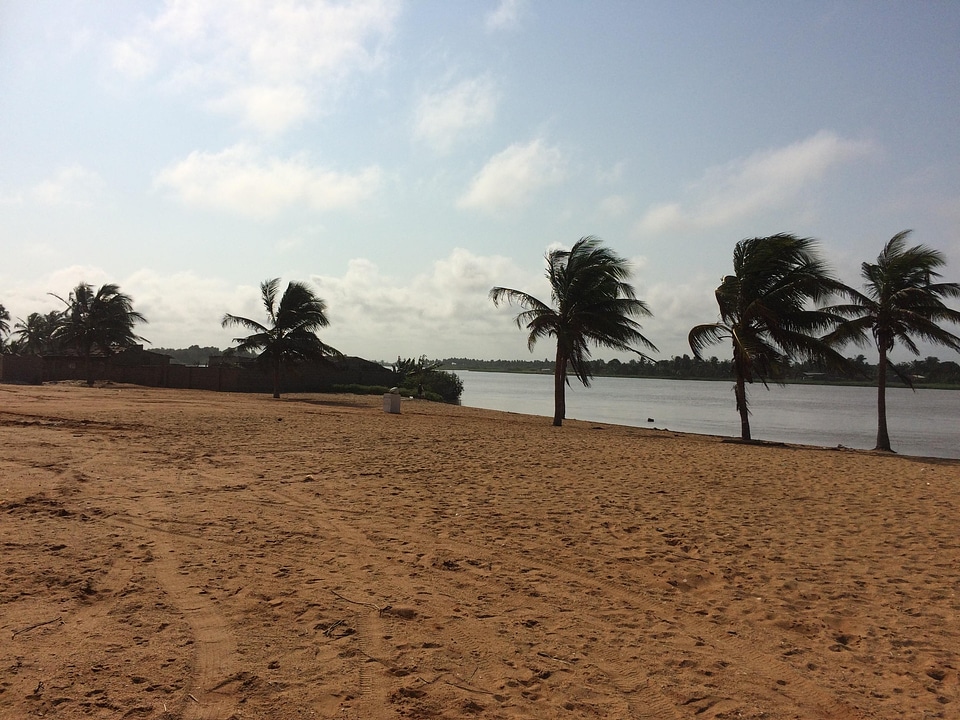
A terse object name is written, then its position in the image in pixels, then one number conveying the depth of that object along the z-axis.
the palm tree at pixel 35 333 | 52.84
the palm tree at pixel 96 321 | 31.25
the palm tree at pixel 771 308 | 17.00
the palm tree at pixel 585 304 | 19.50
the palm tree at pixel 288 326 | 26.67
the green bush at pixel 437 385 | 36.66
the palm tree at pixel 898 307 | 16.92
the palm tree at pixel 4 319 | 57.91
